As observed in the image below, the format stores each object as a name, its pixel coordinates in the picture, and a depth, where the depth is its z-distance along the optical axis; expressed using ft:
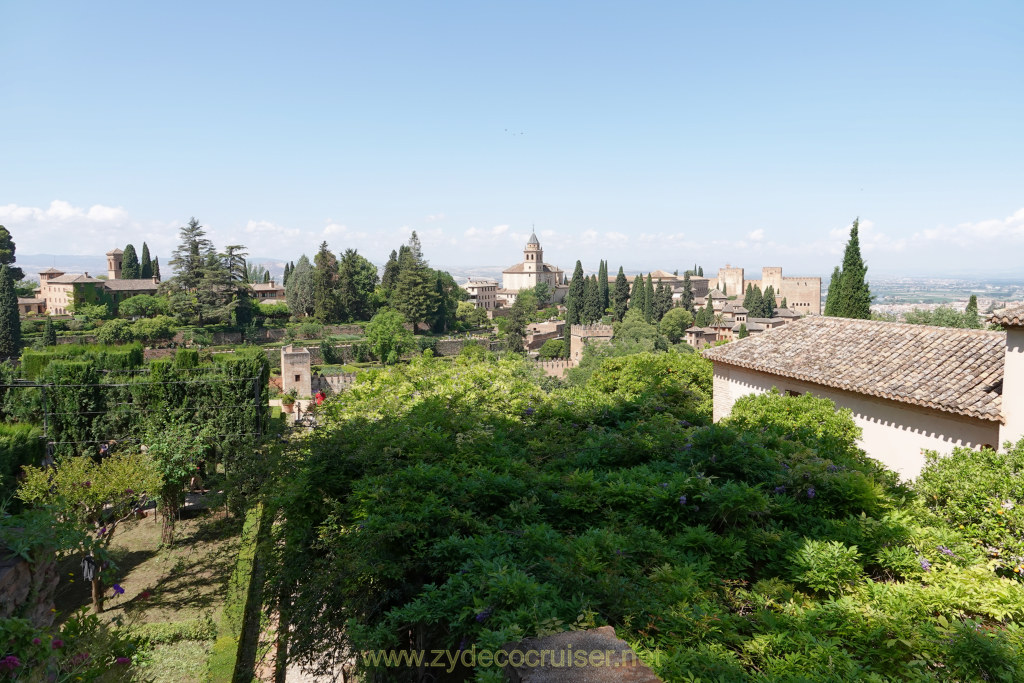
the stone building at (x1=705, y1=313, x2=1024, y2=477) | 27.73
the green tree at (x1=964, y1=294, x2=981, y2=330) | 87.32
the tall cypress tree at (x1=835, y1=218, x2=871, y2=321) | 75.00
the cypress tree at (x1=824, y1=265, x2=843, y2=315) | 77.92
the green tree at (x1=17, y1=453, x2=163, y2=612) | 35.09
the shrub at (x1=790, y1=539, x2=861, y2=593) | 11.85
